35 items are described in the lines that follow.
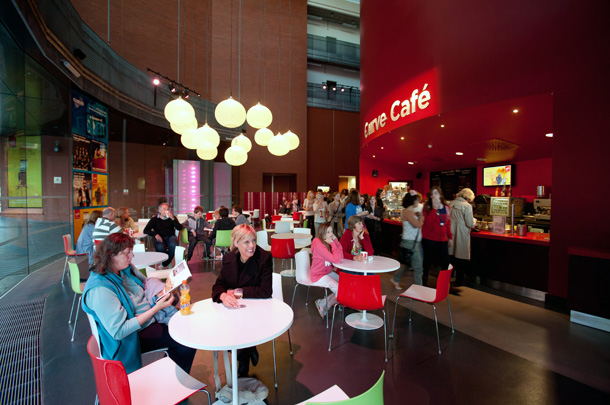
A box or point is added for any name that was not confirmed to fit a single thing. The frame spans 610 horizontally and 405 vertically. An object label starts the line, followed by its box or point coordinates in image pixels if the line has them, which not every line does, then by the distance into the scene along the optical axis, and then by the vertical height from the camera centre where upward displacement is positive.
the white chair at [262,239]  5.93 -0.90
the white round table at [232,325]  1.68 -0.83
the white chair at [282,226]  6.61 -0.72
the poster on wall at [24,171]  5.48 +0.43
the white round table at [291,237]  5.49 -0.80
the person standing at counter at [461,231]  5.09 -0.62
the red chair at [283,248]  5.14 -0.94
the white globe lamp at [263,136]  5.89 +1.13
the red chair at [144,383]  1.32 -1.10
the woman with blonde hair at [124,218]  5.56 -0.48
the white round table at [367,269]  3.33 -0.83
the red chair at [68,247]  5.26 -0.99
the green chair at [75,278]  3.38 -0.98
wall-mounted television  9.76 +0.65
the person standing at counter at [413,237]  4.80 -0.70
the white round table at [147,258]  3.66 -0.86
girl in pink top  3.55 -0.77
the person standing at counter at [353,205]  6.60 -0.24
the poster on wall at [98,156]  7.41 +0.91
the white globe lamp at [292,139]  6.32 +1.16
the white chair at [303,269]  3.84 -0.96
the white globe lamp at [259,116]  5.07 +1.31
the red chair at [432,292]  3.08 -1.14
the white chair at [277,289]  2.80 -0.89
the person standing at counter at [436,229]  4.93 -0.57
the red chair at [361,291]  2.93 -0.96
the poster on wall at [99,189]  7.42 +0.09
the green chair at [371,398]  1.07 -0.74
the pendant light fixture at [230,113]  4.65 +1.25
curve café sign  5.08 +1.75
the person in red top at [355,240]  3.94 -0.64
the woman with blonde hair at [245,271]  2.48 -0.66
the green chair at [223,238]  6.01 -0.90
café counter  4.50 -1.07
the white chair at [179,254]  3.74 -0.76
